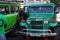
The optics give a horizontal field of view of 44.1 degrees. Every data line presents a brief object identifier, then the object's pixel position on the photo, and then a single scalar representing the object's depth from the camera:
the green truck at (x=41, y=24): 3.65
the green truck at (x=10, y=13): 3.94
